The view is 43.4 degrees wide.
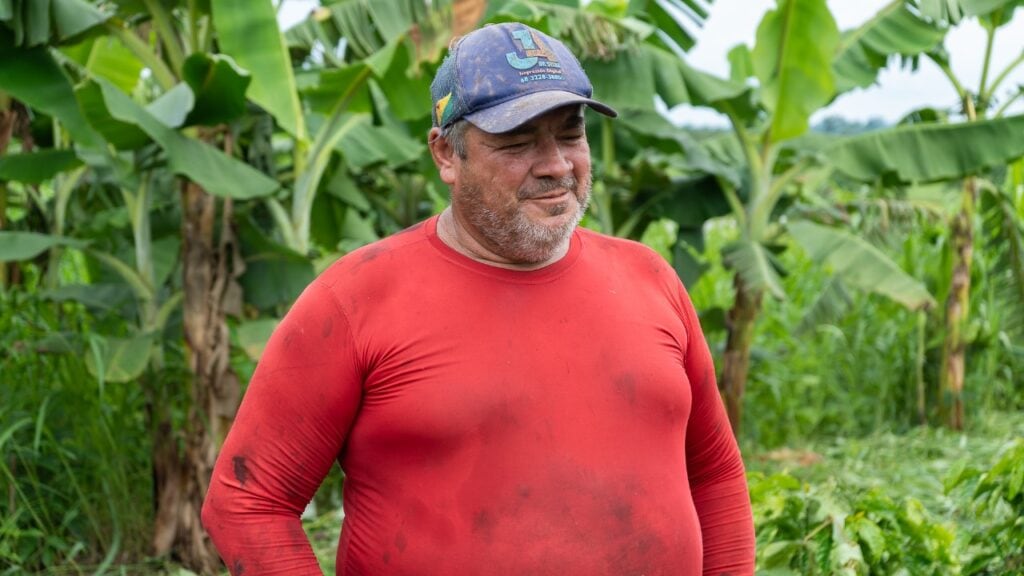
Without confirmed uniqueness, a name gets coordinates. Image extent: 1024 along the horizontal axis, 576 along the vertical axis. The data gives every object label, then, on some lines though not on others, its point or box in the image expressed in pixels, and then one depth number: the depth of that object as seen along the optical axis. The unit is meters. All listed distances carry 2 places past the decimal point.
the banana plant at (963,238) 7.65
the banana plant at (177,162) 4.77
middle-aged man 2.16
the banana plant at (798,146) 6.37
